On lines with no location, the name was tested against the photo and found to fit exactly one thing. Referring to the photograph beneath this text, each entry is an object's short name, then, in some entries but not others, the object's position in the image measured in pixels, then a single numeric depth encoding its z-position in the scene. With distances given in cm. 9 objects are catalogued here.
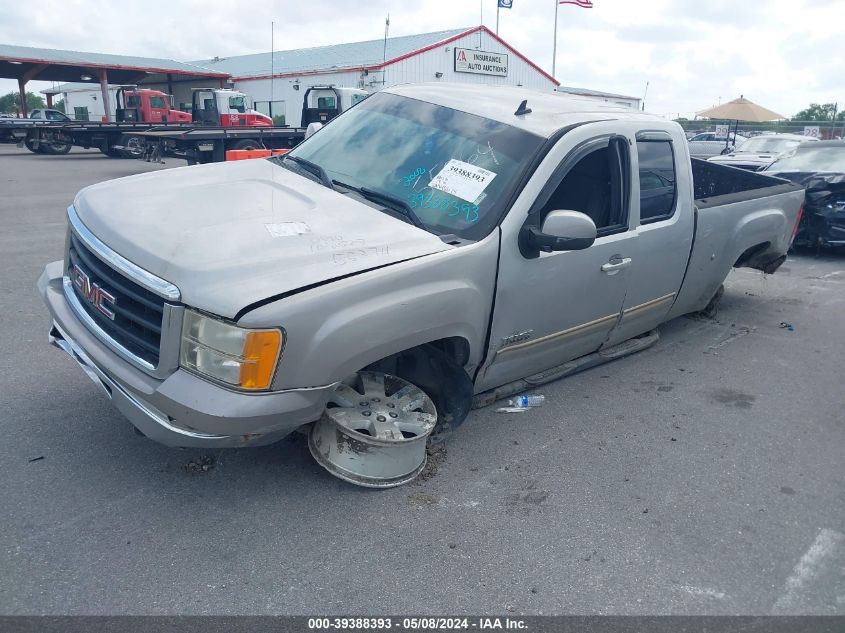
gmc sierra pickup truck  260
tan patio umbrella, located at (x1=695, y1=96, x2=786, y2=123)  2564
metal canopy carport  3419
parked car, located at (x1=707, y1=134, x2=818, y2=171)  1327
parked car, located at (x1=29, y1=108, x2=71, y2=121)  3166
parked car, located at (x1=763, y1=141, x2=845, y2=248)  884
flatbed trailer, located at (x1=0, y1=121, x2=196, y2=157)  2041
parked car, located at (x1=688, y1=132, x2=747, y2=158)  2502
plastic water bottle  424
